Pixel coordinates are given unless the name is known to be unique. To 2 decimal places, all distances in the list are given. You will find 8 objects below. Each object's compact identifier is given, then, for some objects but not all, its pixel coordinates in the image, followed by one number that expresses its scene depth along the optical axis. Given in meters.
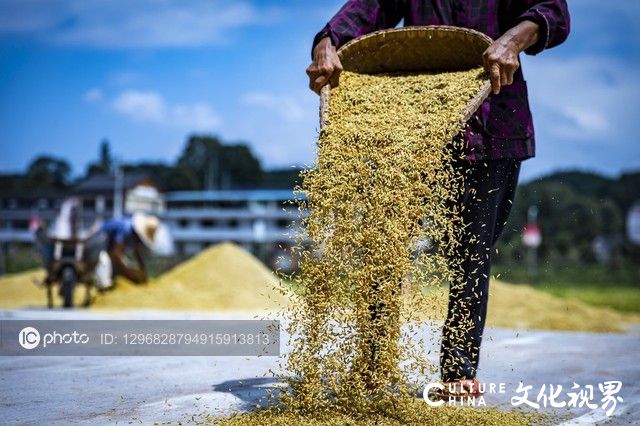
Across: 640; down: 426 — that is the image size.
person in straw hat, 10.98
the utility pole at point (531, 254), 31.25
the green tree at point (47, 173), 82.70
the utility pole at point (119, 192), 62.82
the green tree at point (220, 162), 86.00
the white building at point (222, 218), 65.81
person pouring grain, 2.99
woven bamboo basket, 3.09
